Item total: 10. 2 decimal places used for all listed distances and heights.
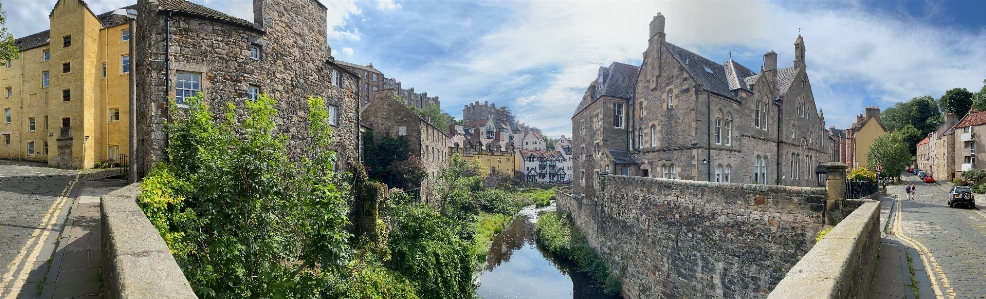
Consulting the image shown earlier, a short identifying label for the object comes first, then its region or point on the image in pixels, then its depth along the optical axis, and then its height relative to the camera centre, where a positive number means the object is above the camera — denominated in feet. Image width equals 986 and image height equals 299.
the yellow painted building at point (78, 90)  90.79 +13.32
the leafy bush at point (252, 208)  28.09 -4.14
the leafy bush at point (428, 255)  57.30 -15.22
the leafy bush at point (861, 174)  95.76 -6.11
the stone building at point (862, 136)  228.22 +6.49
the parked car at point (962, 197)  76.54 -8.93
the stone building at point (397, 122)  111.45 +7.08
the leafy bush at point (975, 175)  125.49 -8.02
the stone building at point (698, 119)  80.18 +6.46
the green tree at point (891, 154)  162.30 -2.33
